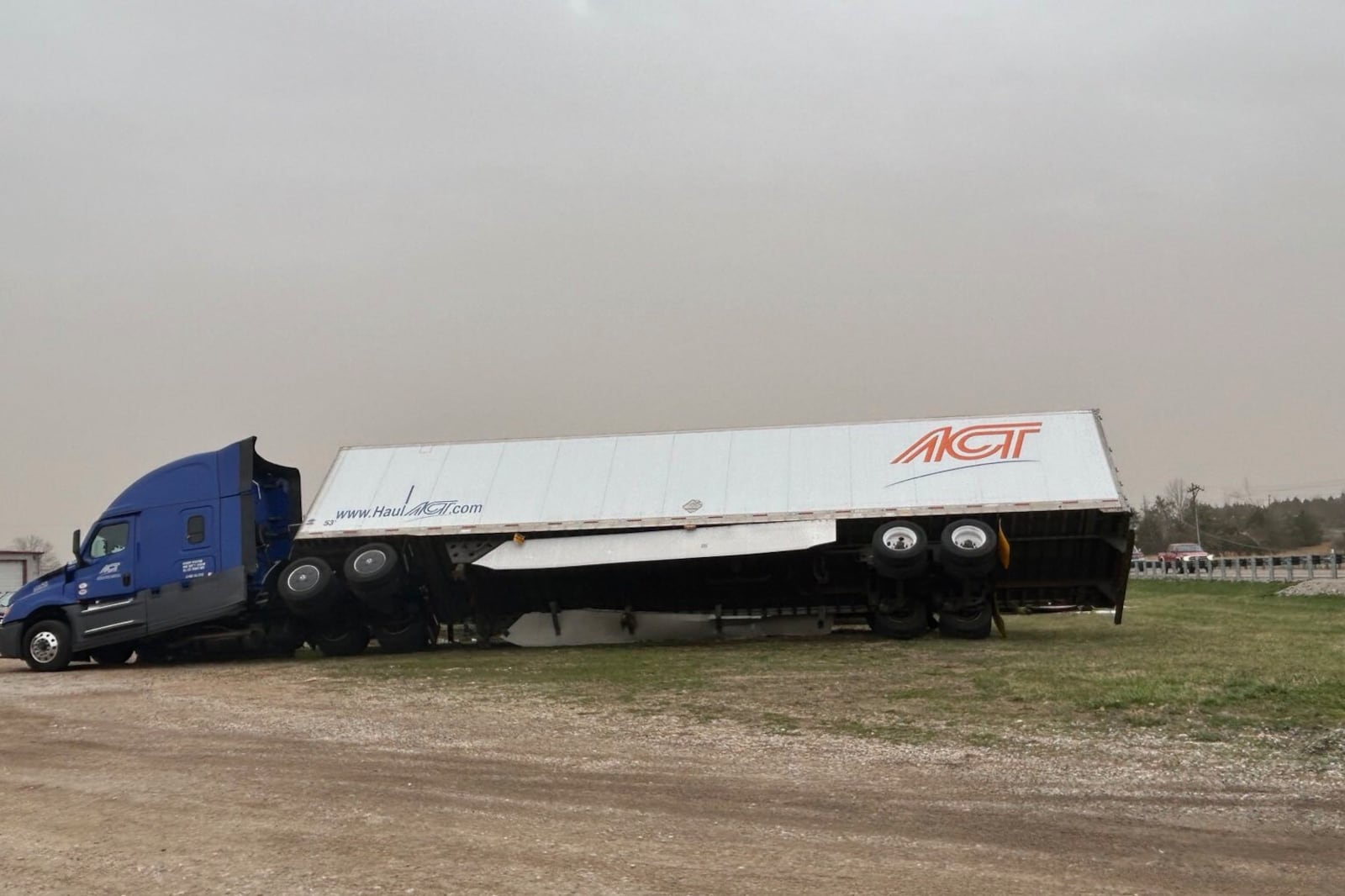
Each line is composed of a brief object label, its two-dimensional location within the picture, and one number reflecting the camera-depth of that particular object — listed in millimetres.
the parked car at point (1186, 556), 49656
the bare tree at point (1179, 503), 113375
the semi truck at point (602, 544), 17391
